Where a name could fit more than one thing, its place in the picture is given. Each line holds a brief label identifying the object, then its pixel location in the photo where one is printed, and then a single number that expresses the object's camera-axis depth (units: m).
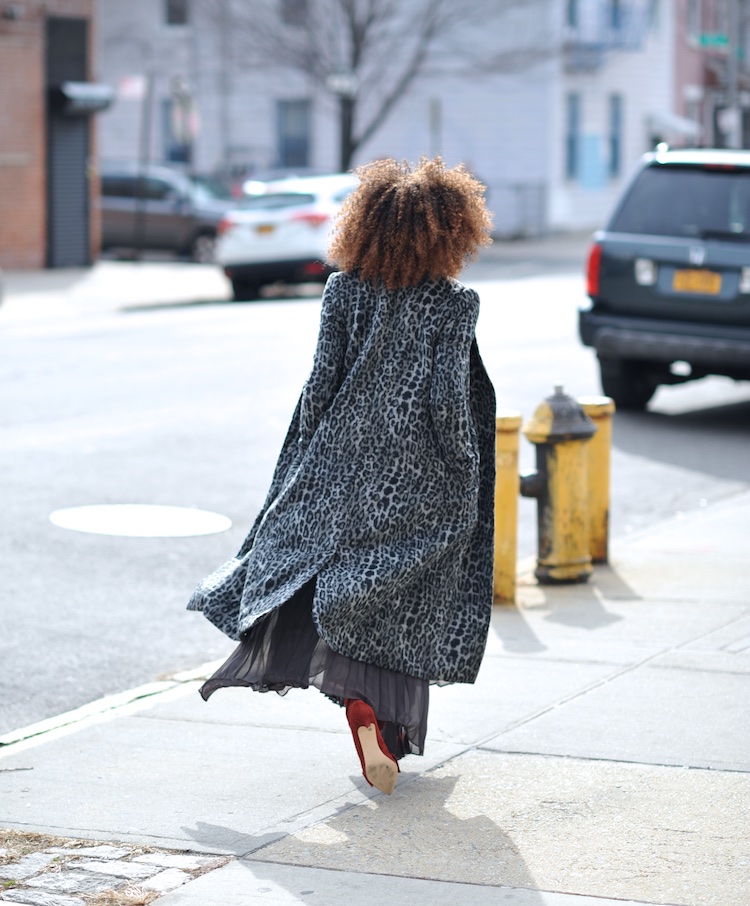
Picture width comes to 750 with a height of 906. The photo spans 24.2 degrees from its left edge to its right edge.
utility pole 27.62
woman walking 4.55
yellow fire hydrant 7.16
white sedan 23.20
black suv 11.80
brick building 27.09
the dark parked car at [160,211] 30.00
